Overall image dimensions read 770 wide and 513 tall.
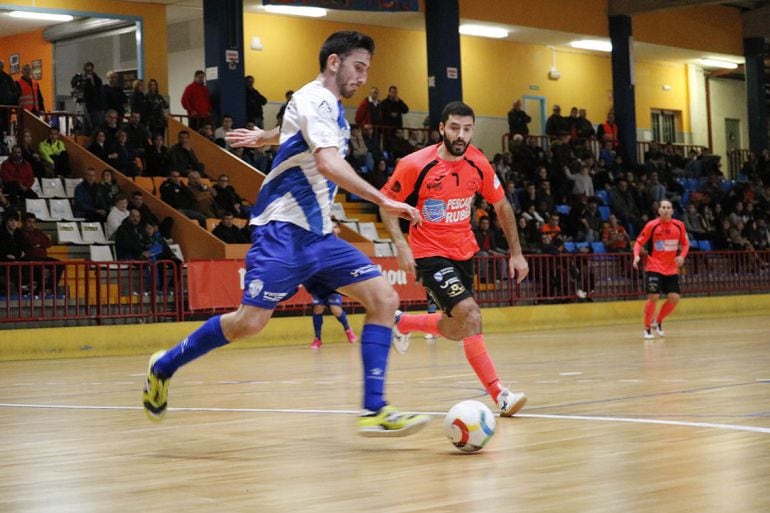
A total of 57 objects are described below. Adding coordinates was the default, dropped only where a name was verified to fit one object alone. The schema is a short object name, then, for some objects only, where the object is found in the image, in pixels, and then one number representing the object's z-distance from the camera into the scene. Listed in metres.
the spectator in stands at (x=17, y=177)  21.17
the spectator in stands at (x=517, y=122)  32.28
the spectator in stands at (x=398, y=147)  28.55
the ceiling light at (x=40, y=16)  28.77
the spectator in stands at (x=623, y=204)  30.88
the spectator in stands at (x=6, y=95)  23.66
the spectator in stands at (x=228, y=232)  21.70
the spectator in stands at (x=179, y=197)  22.48
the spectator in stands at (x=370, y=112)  29.25
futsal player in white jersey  6.51
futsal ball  6.18
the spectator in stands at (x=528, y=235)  25.86
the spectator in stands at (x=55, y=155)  22.81
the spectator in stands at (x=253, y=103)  27.16
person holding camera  24.61
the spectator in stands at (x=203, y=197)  22.97
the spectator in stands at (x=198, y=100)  26.28
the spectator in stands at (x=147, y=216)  21.32
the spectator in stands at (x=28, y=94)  24.36
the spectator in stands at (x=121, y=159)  23.31
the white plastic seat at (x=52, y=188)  22.12
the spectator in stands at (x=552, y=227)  26.77
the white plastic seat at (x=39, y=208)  21.38
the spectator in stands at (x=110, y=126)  23.60
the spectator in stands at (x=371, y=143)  27.19
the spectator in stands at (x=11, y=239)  18.81
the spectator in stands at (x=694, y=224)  31.98
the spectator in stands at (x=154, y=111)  24.97
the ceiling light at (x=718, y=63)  42.62
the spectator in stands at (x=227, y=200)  23.44
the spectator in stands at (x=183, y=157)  24.08
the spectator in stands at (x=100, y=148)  23.35
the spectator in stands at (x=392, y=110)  29.64
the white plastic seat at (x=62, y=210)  21.70
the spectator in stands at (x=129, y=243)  20.58
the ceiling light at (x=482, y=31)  34.09
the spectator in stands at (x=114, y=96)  24.91
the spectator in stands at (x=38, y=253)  18.23
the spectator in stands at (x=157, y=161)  24.00
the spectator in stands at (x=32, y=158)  22.27
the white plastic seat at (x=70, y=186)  22.44
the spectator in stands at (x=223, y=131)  25.45
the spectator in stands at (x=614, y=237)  27.89
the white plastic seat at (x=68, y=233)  21.28
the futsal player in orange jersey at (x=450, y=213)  8.52
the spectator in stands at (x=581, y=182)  30.48
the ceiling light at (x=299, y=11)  29.52
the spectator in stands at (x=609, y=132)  35.12
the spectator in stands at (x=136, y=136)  23.92
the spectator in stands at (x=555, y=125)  33.25
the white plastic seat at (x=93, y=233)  21.50
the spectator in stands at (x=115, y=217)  21.45
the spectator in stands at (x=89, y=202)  21.78
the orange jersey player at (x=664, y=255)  19.98
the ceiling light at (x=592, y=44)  37.72
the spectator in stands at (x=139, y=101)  24.78
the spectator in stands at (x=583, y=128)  34.04
